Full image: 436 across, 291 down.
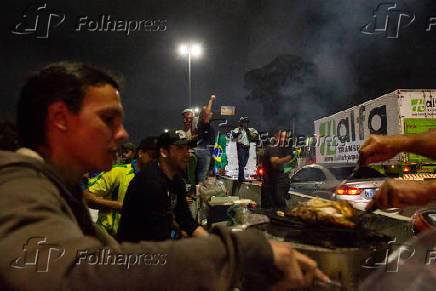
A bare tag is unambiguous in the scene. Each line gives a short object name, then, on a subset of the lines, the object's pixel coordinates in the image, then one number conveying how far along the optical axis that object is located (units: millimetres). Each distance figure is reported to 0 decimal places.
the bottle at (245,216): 3252
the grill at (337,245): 1886
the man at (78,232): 852
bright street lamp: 19797
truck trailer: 12383
